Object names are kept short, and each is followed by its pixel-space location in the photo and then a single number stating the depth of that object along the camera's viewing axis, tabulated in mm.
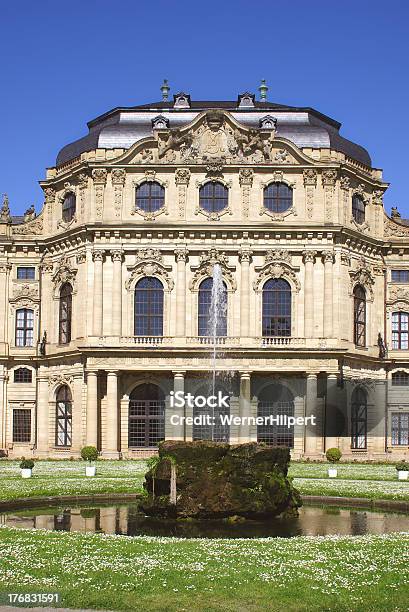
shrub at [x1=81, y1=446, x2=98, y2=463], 52406
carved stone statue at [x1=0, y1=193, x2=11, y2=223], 63706
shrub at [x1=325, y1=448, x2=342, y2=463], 53906
